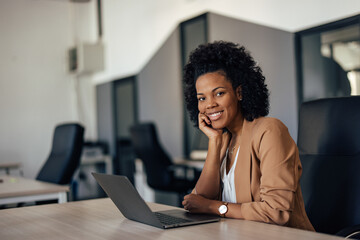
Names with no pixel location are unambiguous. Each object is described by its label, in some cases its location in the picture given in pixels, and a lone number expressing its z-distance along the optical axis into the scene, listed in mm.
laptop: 1313
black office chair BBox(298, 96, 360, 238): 1750
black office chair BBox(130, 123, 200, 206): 4145
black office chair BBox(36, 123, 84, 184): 3047
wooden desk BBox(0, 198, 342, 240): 1182
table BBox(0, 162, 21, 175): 5234
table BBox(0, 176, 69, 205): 2477
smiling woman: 1416
